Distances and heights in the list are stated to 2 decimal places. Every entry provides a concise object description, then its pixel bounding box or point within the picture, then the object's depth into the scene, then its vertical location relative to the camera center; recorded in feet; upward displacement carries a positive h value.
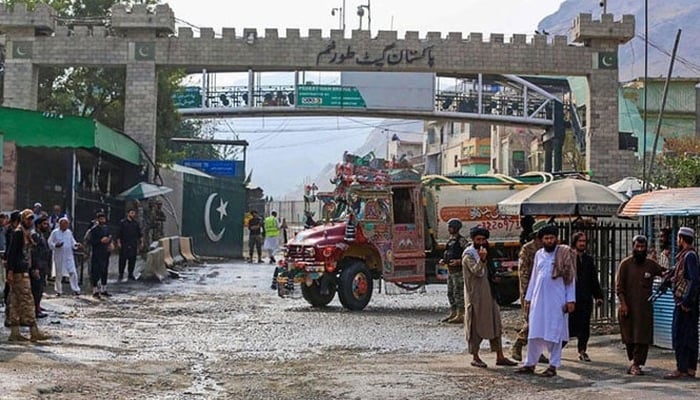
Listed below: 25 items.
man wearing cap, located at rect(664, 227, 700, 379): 33.86 -2.10
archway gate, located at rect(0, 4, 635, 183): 107.45 +20.38
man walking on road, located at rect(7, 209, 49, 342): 41.19 -2.16
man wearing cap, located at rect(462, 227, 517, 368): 37.22 -2.33
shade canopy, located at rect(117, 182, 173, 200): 98.68 +4.78
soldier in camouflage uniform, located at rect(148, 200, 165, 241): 102.63 +1.91
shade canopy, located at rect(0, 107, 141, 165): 80.23 +8.79
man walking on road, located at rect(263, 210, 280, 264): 109.09 +0.69
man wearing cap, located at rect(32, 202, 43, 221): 62.44 +1.84
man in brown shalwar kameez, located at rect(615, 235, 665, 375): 35.55 -1.82
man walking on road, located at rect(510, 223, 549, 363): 38.04 -0.99
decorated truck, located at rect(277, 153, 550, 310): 60.80 +0.63
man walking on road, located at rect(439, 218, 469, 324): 54.03 -1.60
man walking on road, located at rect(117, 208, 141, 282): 76.23 -0.07
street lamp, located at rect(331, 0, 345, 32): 202.39 +46.78
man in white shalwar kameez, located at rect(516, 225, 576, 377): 34.65 -1.83
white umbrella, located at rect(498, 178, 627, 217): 49.14 +2.18
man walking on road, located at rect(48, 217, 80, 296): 63.65 -0.93
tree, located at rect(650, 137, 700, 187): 75.97 +5.99
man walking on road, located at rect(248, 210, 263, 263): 115.85 +0.77
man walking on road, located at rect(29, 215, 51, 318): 47.29 -1.14
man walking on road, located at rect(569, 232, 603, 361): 39.50 -2.18
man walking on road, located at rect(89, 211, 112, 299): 64.34 -1.17
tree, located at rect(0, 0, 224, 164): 124.88 +19.04
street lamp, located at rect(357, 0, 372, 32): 204.95 +47.46
